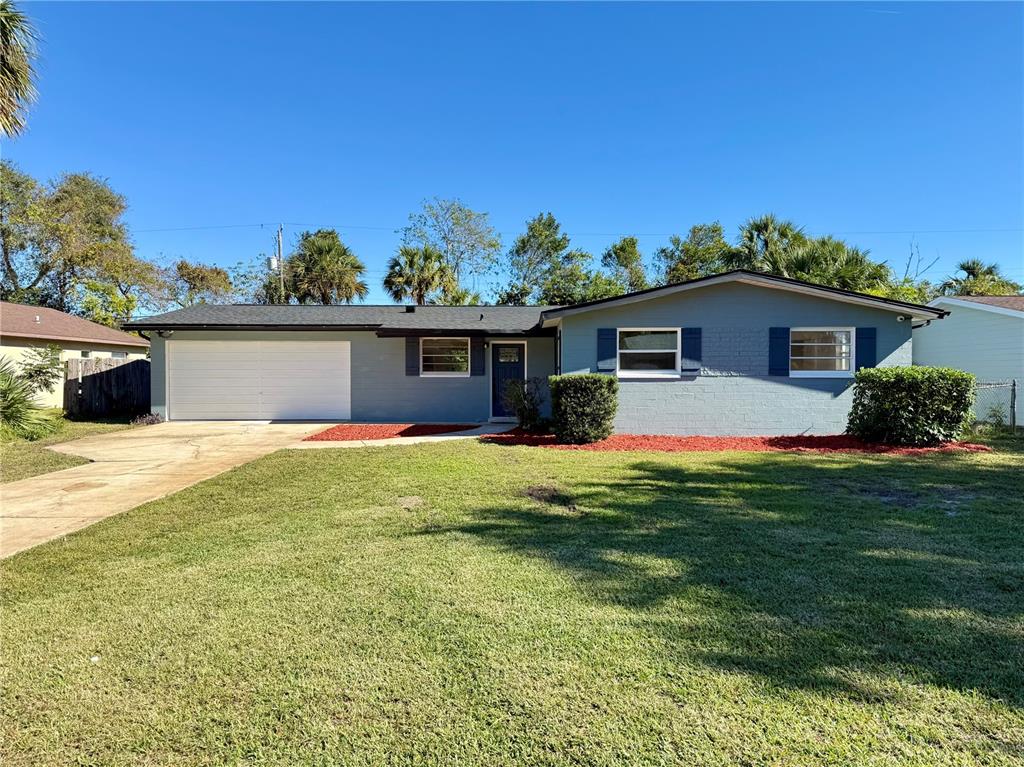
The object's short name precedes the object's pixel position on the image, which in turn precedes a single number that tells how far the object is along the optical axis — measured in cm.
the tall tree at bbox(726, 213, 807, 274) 1952
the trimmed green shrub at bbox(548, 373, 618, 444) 944
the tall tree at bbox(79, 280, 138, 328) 2625
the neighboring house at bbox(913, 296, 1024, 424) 1193
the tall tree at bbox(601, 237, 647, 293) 3200
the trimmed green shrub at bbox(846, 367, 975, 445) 866
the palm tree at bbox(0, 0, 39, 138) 848
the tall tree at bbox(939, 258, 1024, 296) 2265
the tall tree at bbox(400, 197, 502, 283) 2853
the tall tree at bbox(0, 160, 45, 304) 2459
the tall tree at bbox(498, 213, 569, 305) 3062
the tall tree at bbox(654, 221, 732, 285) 3077
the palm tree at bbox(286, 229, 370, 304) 2656
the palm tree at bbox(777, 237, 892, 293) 1572
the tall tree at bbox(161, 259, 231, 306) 3083
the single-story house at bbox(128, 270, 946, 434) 1040
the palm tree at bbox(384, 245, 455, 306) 2370
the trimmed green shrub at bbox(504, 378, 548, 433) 1085
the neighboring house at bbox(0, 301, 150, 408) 1505
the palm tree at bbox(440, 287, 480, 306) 2612
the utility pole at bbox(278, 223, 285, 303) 2436
